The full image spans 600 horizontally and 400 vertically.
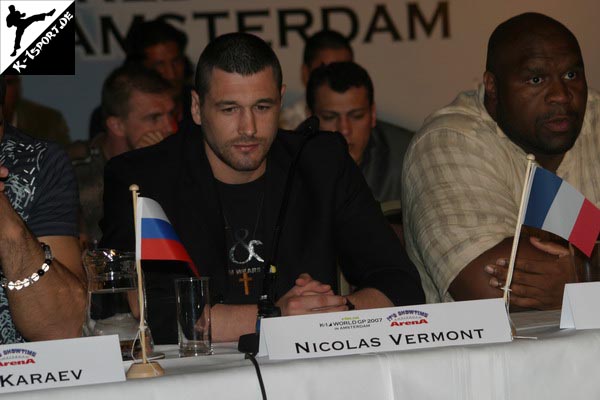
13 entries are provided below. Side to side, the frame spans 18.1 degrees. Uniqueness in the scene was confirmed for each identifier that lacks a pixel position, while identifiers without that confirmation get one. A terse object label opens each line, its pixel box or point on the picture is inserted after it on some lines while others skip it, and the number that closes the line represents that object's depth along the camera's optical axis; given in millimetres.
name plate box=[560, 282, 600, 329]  3911
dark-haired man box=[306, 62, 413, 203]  9439
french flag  4107
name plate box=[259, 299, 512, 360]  3516
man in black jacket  5185
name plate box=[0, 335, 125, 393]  3220
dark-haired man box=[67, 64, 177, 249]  9733
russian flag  3698
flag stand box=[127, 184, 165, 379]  3346
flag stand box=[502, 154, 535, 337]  4006
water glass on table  3838
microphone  3750
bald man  5689
